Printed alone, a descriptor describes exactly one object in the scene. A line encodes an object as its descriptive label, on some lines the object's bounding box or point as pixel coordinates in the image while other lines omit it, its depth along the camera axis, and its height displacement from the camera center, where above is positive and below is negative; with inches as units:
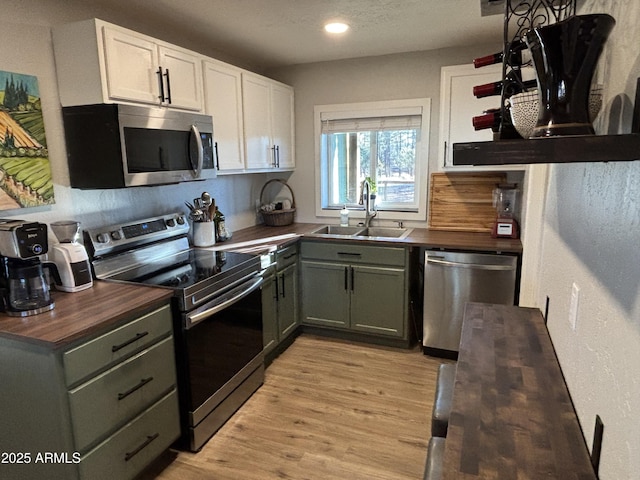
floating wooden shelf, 26.8 +1.3
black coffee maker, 67.5 -14.7
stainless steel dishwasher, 114.3 -32.4
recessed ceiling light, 105.6 +36.9
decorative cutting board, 133.0 -9.6
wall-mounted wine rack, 38.5 +8.2
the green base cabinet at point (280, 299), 119.0 -37.0
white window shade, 141.3 +16.6
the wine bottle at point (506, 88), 38.7 +7.7
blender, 123.2 -12.0
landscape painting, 75.5 +5.9
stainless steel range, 84.2 -27.4
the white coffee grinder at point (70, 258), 79.4 -15.2
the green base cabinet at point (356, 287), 126.3 -35.3
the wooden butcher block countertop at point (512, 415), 39.3 -26.7
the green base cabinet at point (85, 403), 63.2 -35.9
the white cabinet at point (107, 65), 78.9 +21.8
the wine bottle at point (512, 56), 41.8 +11.6
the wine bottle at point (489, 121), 40.3 +4.8
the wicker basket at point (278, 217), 151.5 -15.5
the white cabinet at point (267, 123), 126.1 +16.4
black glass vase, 30.4 +7.6
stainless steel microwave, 81.0 +6.4
